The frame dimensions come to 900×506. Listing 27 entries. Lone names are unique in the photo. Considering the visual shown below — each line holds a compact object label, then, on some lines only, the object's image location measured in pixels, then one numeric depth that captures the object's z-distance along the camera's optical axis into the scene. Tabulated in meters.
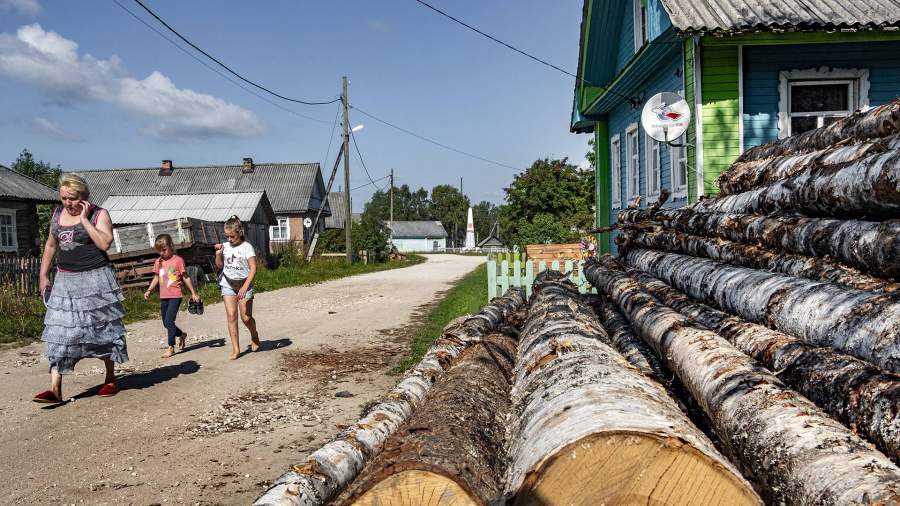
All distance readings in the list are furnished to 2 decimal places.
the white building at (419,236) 106.00
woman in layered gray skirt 5.70
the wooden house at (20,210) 21.79
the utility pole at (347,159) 30.72
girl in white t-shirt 7.71
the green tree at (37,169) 62.49
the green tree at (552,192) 34.34
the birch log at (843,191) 3.78
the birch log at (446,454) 2.26
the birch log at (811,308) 2.93
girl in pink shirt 8.12
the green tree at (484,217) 137.50
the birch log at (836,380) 2.29
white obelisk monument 96.88
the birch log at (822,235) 3.59
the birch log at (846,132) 4.92
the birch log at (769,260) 3.80
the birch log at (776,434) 1.97
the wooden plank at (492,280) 11.76
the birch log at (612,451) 2.00
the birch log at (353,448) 2.73
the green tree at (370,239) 34.41
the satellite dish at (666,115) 10.30
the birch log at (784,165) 4.70
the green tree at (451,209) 121.69
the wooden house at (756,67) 9.63
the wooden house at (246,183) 47.38
